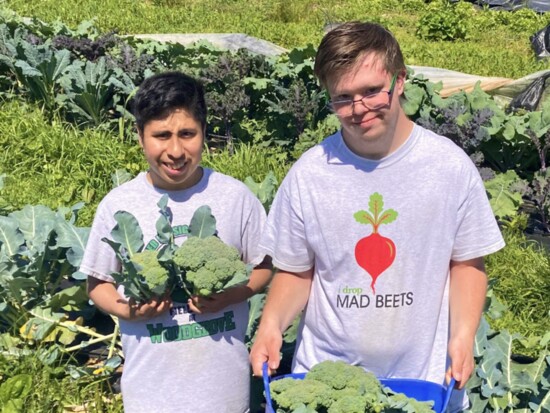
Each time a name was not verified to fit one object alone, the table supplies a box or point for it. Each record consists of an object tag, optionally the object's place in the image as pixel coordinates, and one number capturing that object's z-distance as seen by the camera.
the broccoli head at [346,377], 2.02
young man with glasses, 2.07
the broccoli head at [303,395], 1.99
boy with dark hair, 2.43
